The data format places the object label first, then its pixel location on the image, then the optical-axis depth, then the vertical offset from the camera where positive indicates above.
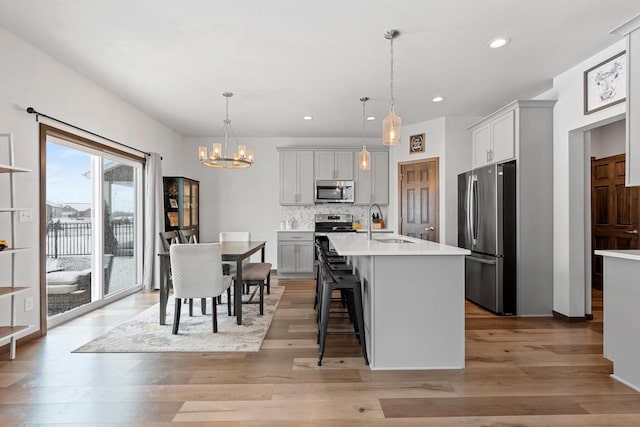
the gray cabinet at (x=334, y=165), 6.39 +0.90
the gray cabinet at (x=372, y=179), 6.41 +0.64
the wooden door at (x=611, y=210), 4.67 +0.03
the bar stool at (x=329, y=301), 2.56 -0.67
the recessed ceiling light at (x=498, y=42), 2.93 +1.48
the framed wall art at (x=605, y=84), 2.99 +1.18
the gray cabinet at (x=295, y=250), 6.05 -0.64
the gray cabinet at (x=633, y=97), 2.36 +0.80
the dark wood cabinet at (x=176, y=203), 5.54 +0.18
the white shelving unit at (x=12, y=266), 2.51 -0.43
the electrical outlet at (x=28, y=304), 2.99 -0.78
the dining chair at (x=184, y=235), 4.30 -0.27
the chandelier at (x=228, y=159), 4.06 +0.70
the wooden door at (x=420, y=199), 5.43 +0.23
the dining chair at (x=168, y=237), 3.70 -0.27
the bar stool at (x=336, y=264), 3.31 -0.52
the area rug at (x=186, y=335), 2.88 -1.12
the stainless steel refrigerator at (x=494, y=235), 3.82 -0.26
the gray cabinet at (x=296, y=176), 6.38 +0.69
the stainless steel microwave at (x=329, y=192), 6.41 +0.40
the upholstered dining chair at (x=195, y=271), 3.12 -0.53
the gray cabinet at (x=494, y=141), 3.91 +0.89
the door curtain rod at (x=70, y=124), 3.01 +0.91
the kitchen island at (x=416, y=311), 2.48 -0.71
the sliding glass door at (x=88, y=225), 3.58 -0.13
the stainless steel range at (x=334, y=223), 6.45 -0.18
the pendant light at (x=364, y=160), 3.96 +0.61
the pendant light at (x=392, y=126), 2.85 +0.73
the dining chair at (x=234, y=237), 4.93 -0.34
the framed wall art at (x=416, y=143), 5.67 +1.16
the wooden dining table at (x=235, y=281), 3.35 -0.65
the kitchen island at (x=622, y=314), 2.18 -0.67
